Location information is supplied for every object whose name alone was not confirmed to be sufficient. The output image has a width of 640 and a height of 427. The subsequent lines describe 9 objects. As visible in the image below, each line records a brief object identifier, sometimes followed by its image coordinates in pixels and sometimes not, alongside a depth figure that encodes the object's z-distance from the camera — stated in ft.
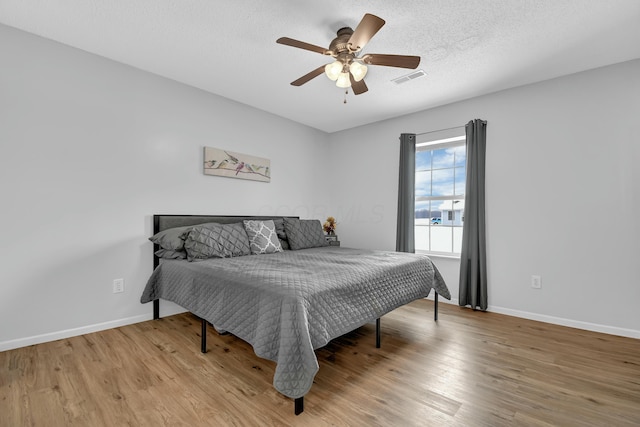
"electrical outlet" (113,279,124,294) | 8.55
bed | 4.76
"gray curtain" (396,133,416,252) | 12.41
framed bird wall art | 10.69
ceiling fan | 6.05
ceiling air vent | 8.99
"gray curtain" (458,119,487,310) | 10.41
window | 11.91
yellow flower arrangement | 14.60
